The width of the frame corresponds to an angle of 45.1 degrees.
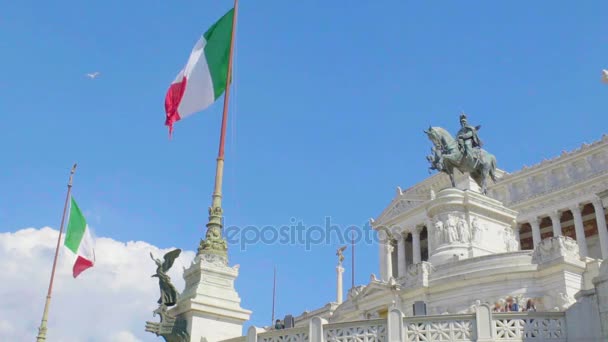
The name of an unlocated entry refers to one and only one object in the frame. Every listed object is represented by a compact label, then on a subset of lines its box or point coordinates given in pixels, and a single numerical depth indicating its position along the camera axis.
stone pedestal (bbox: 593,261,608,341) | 14.54
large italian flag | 25.75
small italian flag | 35.53
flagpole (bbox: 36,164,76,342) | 34.27
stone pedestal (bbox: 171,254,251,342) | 19.25
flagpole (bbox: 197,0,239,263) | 20.73
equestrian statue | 45.34
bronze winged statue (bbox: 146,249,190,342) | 19.38
